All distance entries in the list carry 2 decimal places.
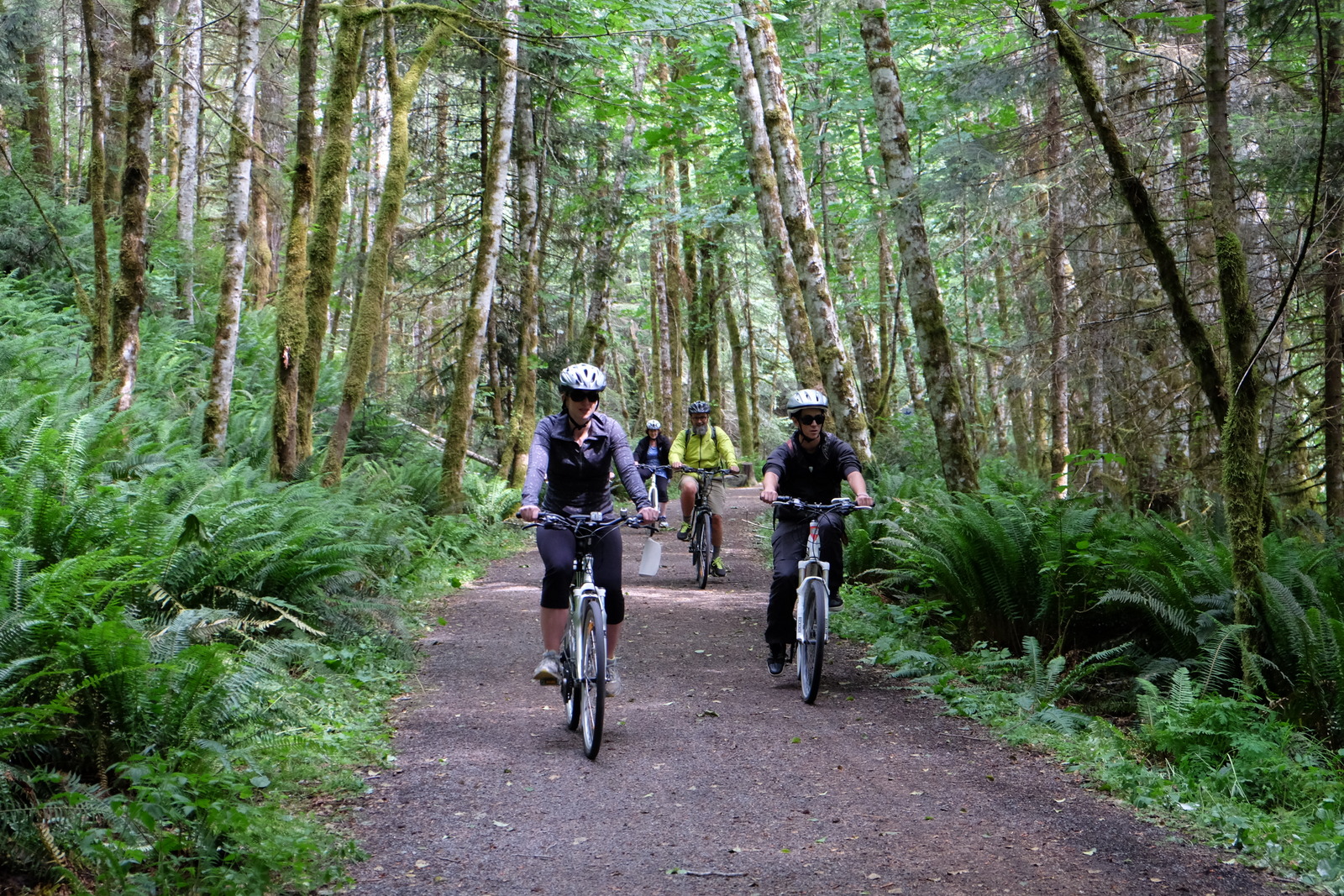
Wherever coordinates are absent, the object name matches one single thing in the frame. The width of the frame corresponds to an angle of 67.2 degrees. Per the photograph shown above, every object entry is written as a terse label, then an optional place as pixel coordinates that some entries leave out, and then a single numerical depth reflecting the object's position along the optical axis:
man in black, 7.53
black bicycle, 12.53
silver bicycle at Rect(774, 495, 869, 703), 6.93
